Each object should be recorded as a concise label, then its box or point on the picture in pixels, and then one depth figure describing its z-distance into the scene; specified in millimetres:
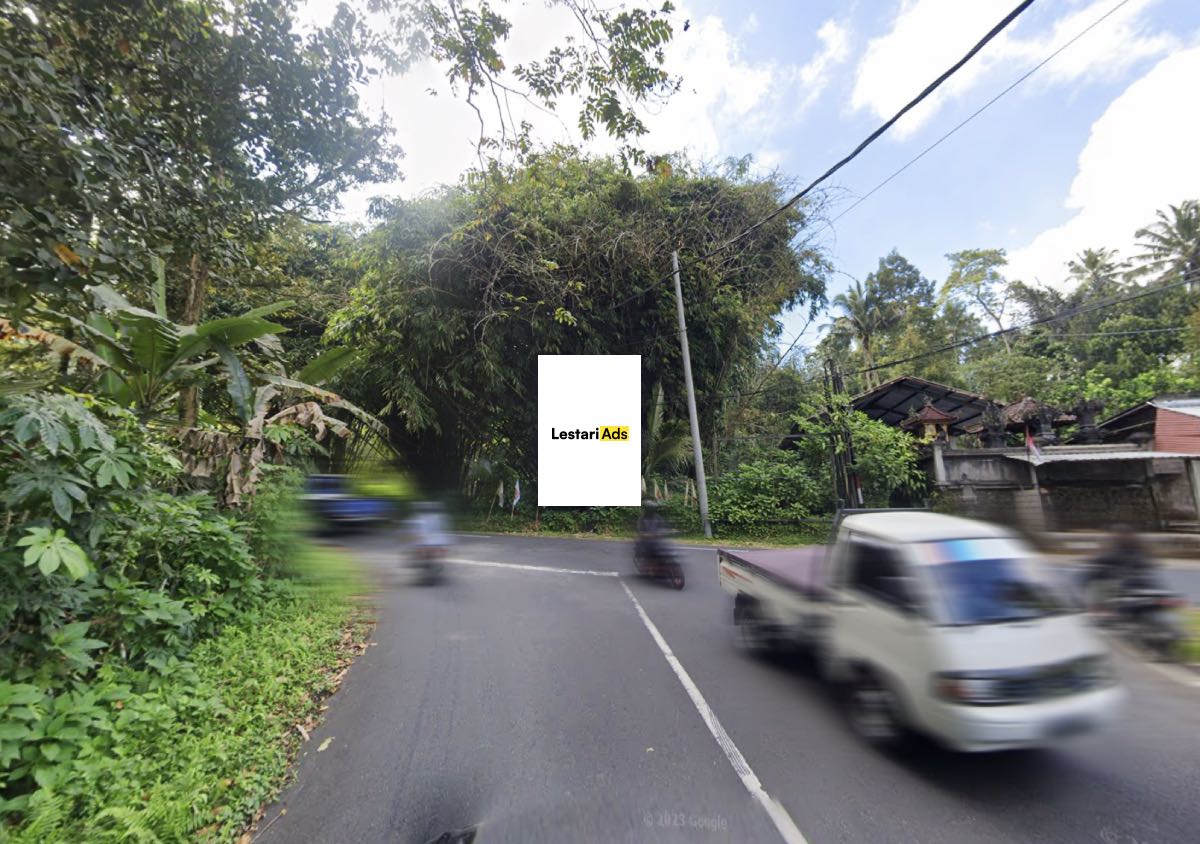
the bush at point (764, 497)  13789
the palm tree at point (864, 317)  34875
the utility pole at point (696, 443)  12719
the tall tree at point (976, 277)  27156
